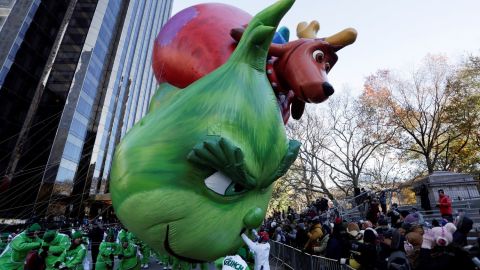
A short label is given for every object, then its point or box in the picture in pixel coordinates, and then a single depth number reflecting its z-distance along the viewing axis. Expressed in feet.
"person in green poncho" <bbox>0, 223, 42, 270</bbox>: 21.47
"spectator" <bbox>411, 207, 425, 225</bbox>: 24.34
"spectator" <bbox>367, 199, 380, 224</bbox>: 34.78
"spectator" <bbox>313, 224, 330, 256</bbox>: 26.02
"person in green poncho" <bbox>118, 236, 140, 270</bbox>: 27.50
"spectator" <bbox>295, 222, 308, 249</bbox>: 30.83
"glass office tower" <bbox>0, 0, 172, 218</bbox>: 82.07
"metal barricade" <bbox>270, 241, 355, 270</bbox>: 19.93
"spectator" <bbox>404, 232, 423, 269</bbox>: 18.19
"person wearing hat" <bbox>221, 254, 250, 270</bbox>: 12.21
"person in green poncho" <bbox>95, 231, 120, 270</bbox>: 26.99
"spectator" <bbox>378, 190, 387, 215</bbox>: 42.82
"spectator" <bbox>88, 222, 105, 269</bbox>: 36.60
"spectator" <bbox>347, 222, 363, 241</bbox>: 23.31
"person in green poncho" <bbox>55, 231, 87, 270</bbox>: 22.56
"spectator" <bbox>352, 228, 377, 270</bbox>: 17.37
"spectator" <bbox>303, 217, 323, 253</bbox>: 26.78
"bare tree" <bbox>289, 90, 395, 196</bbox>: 72.02
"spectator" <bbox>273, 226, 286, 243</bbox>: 40.88
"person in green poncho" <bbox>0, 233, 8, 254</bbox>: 33.17
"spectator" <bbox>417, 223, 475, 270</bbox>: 11.78
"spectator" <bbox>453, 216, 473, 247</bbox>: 13.19
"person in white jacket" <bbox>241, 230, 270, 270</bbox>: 12.98
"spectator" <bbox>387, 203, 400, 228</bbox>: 27.47
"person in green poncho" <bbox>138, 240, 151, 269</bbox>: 40.01
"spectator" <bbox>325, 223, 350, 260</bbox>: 21.27
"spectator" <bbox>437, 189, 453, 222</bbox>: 26.76
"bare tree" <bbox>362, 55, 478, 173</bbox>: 71.87
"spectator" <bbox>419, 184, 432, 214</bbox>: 38.53
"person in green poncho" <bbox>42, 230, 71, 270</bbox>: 22.39
